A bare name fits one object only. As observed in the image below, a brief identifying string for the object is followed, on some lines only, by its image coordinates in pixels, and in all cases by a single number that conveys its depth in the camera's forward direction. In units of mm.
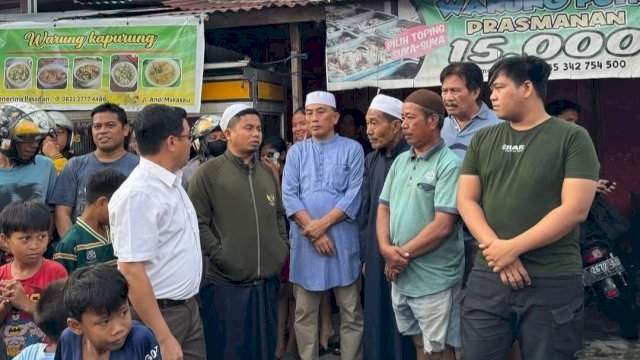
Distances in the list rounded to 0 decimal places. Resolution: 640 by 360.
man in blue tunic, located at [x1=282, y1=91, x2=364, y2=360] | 4965
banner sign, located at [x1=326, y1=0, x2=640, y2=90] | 6160
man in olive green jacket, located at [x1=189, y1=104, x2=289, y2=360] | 4398
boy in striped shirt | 3498
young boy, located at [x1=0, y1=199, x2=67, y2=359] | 3428
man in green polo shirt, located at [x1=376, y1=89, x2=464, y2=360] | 4121
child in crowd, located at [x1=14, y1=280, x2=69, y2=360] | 2898
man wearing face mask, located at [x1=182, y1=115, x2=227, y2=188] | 5441
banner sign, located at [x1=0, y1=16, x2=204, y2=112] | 7172
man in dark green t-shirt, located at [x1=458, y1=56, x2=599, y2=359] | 3363
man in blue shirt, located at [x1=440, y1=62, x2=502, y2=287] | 4398
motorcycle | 5645
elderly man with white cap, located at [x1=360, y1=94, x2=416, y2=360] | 4758
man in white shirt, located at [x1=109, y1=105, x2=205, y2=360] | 2990
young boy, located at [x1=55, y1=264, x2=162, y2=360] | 2502
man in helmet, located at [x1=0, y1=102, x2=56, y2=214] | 4293
